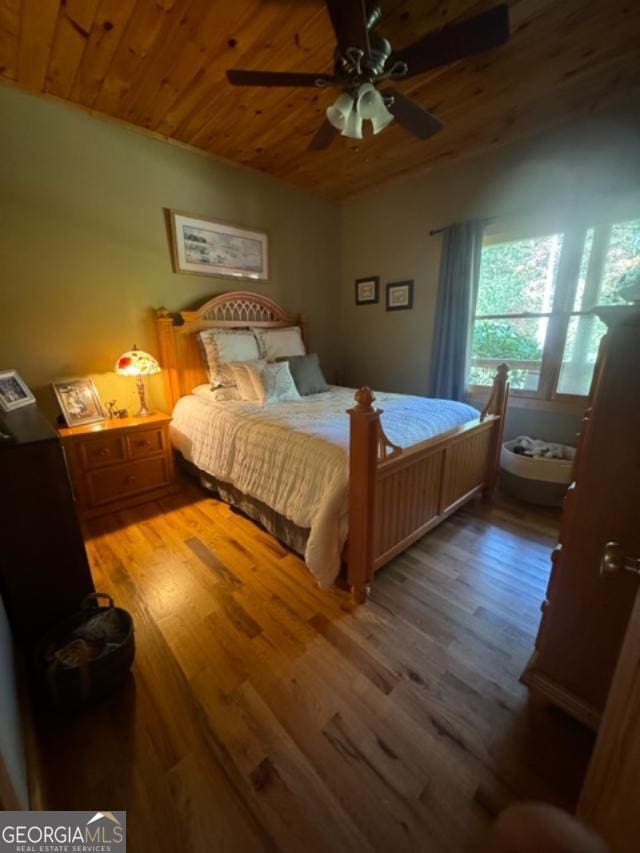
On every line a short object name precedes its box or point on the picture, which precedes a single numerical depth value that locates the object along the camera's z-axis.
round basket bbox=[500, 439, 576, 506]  2.48
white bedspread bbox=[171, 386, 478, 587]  1.65
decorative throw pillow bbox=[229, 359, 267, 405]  2.54
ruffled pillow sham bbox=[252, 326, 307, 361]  3.20
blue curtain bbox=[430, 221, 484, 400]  2.96
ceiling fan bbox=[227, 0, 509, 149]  1.27
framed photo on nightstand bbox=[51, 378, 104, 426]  2.39
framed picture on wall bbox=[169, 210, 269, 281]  2.85
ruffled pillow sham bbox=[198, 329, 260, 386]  2.85
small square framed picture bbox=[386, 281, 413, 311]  3.51
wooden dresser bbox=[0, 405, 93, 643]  1.21
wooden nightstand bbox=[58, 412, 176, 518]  2.30
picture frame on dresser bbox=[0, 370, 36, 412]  1.82
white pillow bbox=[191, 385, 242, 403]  2.67
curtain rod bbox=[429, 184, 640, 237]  2.26
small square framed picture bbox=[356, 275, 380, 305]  3.79
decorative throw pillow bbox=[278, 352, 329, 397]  2.96
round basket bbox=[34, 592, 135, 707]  1.13
